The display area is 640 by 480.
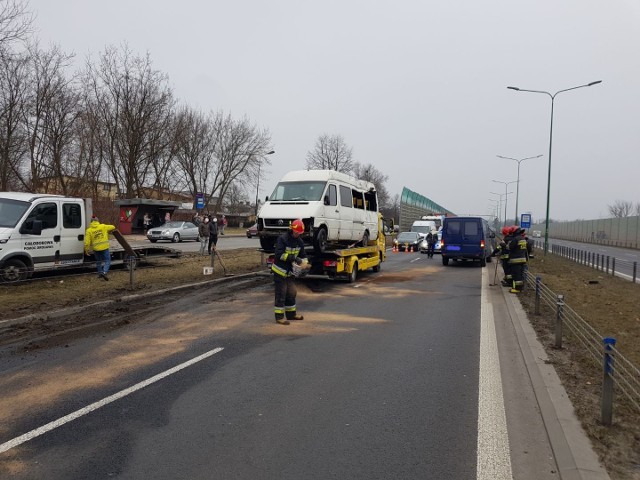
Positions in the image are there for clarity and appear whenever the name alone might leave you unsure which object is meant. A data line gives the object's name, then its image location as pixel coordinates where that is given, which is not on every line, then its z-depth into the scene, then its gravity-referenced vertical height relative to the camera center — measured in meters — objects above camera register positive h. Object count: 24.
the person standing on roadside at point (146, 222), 36.51 -0.45
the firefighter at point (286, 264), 8.48 -0.76
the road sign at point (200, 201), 32.59 +1.13
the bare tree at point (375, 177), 83.12 +8.25
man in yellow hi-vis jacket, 12.42 -0.75
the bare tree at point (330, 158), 68.38 +9.11
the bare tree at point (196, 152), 54.91 +7.85
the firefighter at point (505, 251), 13.35 -0.66
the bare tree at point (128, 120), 40.34 +8.07
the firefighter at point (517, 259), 13.02 -0.84
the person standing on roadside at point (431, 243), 27.45 -1.02
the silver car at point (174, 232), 31.89 -1.01
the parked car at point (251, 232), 43.74 -1.15
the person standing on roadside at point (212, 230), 19.41 -0.48
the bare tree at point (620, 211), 112.88 +4.75
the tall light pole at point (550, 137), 28.04 +5.96
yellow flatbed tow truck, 13.38 -1.16
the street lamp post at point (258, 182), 60.60 +4.69
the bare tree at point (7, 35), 16.05 +5.94
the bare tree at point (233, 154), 61.28 +8.31
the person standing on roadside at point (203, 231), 21.84 -0.59
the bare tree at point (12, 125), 25.11 +4.74
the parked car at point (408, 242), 33.06 -1.19
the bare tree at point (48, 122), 28.39 +5.61
